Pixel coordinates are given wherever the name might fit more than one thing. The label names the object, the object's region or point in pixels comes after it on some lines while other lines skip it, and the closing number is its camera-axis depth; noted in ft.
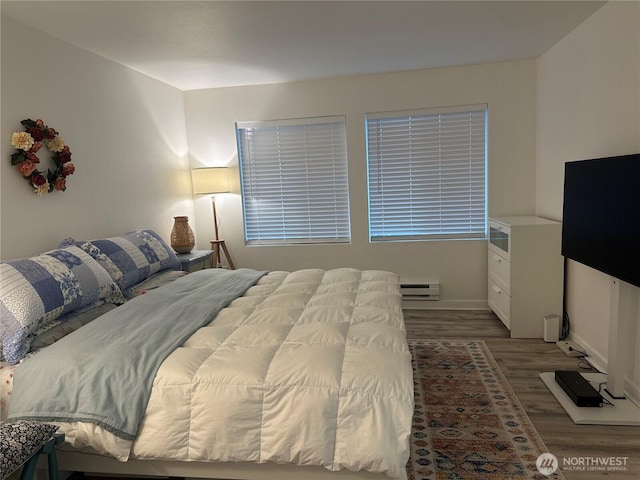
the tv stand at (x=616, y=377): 7.77
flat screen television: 7.11
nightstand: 12.58
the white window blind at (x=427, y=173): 14.25
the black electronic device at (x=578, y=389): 8.09
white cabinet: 11.37
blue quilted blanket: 5.77
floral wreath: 8.56
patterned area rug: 6.70
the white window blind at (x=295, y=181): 15.12
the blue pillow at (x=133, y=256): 9.45
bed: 5.42
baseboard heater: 14.62
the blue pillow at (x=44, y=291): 6.54
